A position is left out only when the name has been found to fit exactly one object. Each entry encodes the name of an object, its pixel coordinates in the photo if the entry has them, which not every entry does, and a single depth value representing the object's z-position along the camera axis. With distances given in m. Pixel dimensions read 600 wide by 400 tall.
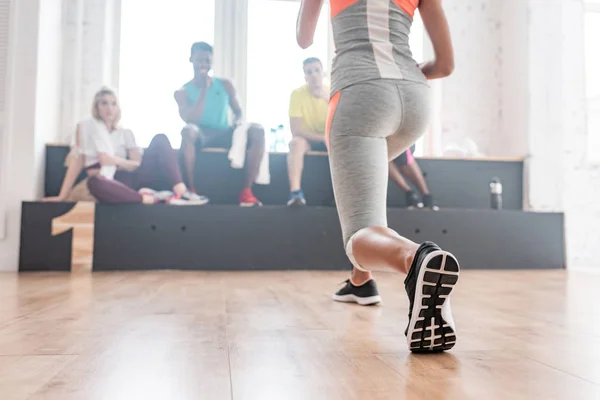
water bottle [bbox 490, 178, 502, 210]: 3.55
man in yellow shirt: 3.43
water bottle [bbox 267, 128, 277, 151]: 4.06
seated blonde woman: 2.94
